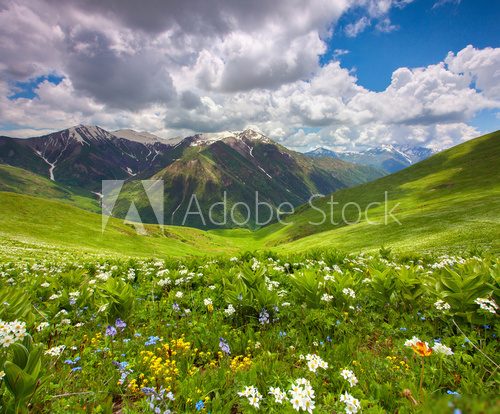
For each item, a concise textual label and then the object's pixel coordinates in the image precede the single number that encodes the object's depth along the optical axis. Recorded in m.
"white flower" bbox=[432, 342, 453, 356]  4.04
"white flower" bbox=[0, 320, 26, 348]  3.68
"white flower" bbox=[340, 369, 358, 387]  4.33
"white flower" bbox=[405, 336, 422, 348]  3.82
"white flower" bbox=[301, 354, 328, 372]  4.43
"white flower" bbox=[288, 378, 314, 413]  3.47
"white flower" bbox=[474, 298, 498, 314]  5.50
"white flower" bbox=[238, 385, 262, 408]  3.76
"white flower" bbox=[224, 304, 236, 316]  6.97
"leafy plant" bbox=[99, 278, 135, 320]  7.24
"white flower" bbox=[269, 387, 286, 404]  3.76
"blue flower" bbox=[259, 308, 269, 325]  6.61
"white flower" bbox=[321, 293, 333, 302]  7.00
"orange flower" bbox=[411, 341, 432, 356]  3.37
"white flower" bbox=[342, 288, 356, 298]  7.19
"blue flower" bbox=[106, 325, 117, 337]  5.65
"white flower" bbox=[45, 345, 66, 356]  4.52
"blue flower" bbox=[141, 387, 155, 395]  3.70
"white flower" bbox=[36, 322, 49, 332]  5.81
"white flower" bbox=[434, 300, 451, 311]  6.26
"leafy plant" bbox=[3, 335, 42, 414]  3.26
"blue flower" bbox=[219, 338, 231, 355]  5.20
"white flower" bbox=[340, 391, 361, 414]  3.56
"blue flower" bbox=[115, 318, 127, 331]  5.97
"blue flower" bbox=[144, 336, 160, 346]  5.28
